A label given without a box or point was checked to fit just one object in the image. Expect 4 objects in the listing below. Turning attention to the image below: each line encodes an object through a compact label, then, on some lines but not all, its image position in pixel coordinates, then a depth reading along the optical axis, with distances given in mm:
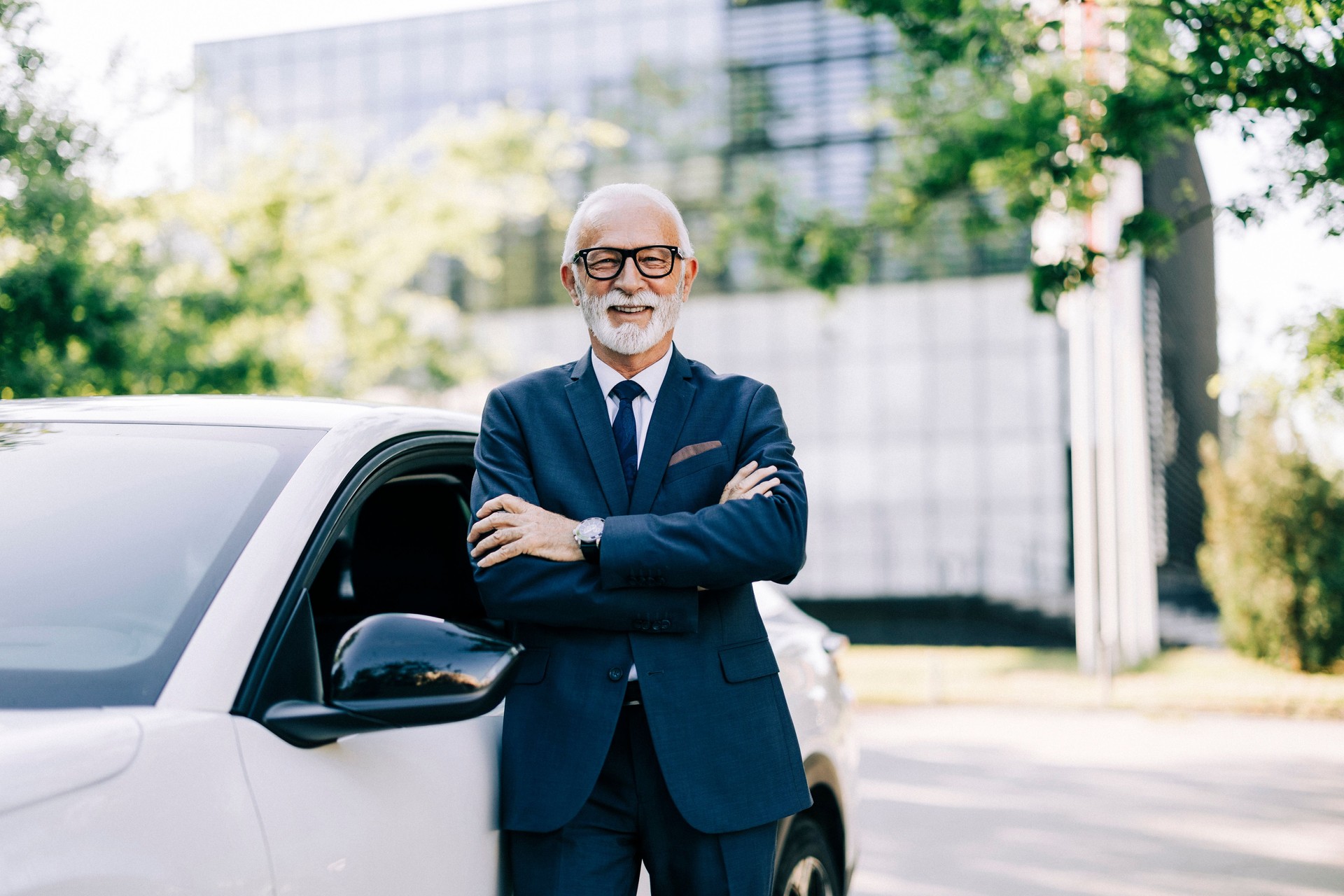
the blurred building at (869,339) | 25812
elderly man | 2289
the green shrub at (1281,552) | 15039
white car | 1601
